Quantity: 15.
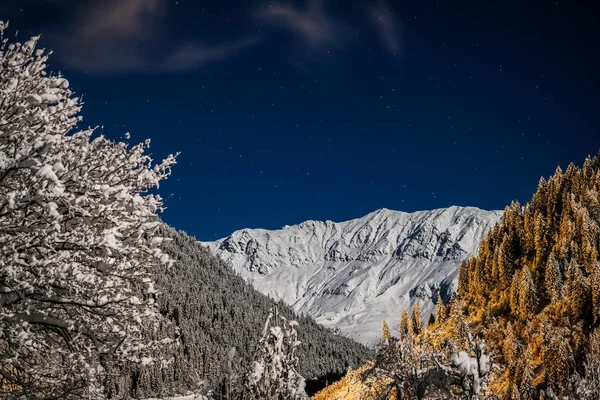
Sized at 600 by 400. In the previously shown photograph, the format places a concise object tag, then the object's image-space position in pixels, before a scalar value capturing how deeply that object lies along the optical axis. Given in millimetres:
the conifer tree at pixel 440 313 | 147750
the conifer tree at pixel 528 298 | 112625
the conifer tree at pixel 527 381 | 81125
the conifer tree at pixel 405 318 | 147950
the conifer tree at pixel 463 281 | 154125
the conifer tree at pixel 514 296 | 118312
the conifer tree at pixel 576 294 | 102750
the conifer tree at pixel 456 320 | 119012
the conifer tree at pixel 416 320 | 164375
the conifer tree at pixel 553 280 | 108575
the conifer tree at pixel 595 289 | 98375
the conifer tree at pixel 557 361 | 86875
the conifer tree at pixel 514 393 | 76362
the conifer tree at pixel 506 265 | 136075
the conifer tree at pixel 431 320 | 164575
